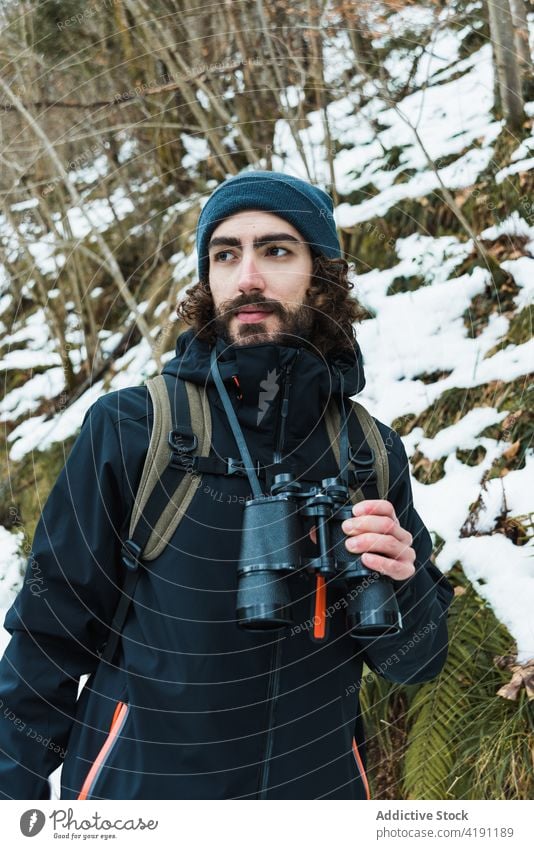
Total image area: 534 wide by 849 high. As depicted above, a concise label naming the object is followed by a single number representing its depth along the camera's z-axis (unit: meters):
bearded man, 1.15
